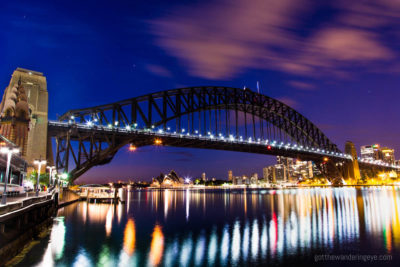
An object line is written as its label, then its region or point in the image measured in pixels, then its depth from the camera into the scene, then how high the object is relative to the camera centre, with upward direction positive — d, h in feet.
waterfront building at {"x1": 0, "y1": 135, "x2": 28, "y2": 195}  91.80 +5.41
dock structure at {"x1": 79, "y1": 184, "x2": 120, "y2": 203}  164.86 -5.79
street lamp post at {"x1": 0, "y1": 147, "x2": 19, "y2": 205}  49.93 +5.79
